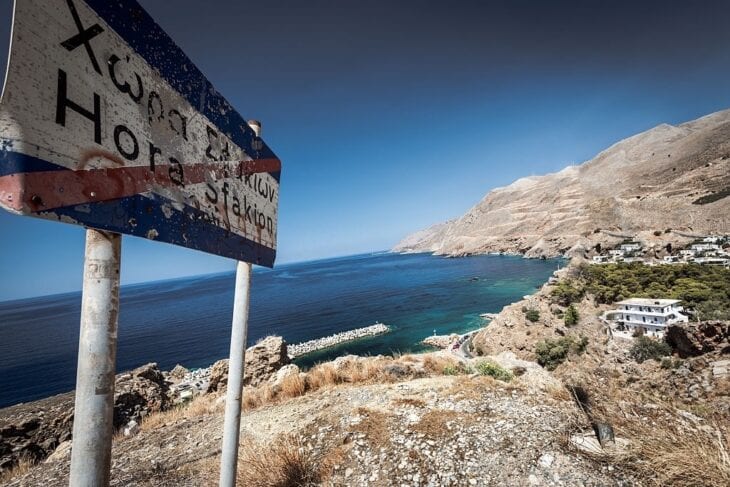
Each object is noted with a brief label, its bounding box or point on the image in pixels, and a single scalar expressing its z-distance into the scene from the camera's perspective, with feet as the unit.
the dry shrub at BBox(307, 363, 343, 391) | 23.67
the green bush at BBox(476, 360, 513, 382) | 21.56
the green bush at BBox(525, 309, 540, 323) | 92.88
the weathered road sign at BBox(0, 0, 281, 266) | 2.38
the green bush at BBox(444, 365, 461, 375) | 23.94
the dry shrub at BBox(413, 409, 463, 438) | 13.98
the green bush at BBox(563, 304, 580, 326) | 91.30
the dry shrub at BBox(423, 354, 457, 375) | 25.75
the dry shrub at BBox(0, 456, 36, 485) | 17.36
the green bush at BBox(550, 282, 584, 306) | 107.71
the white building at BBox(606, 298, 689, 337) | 85.46
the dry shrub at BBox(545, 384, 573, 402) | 15.80
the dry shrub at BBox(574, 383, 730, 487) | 7.95
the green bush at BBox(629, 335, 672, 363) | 70.28
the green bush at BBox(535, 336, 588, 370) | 74.69
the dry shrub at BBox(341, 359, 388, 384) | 23.59
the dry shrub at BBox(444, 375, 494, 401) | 17.49
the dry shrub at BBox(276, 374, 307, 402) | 22.75
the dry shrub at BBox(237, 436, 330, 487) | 10.96
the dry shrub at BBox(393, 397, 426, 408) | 16.89
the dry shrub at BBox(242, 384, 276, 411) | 22.07
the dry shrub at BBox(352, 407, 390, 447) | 13.92
